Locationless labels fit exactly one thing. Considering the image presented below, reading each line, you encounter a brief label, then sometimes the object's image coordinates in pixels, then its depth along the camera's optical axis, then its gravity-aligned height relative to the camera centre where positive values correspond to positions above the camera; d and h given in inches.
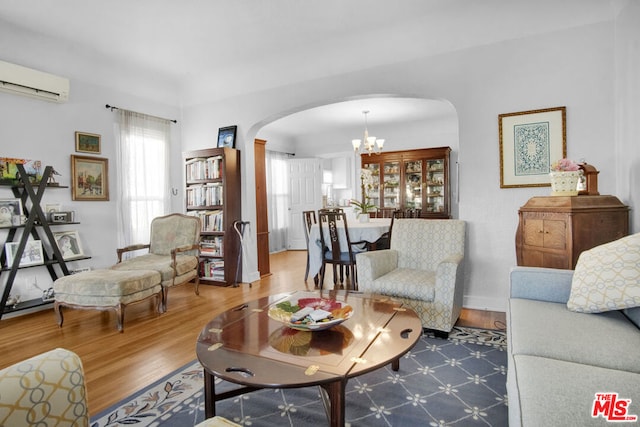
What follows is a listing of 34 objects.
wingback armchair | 137.9 -16.4
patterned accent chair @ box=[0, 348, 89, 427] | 32.0 -18.0
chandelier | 207.6 +40.2
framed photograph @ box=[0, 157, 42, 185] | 123.7 +16.8
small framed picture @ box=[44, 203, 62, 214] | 136.2 +2.9
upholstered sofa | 37.0 -21.6
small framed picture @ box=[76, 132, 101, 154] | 146.9 +31.5
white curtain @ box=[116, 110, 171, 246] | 162.7 +20.0
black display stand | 122.1 -7.6
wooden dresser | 87.3 -5.6
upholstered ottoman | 109.7 -25.7
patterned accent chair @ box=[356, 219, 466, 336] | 96.2 -20.3
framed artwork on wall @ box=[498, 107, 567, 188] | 112.4 +20.5
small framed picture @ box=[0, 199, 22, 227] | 123.8 +1.8
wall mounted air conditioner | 122.6 +50.2
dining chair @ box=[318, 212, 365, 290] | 147.6 -16.8
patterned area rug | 62.7 -38.8
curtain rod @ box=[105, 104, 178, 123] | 157.6 +49.8
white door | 288.7 +14.4
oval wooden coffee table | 48.1 -23.0
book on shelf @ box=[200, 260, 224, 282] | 173.5 -30.4
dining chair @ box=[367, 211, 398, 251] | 157.2 -17.6
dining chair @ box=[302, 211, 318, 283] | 172.4 -8.0
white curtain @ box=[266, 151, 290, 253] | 283.1 +10.0
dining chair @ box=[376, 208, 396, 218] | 270.8 -3.6
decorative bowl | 60.5 -20.2
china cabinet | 254.5 +20.9
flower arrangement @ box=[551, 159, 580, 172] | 91.2 +10.3
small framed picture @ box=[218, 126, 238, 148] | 176.2 +39.1
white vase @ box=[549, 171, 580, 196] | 91.3 +5.9
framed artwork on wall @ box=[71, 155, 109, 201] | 145.5 +15.8
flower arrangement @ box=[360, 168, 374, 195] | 267.0 +15.4
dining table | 154.1 -13.1
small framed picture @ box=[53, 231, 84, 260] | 138.5 -12.5
